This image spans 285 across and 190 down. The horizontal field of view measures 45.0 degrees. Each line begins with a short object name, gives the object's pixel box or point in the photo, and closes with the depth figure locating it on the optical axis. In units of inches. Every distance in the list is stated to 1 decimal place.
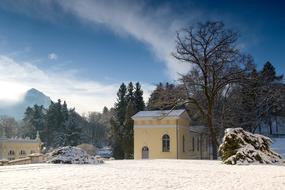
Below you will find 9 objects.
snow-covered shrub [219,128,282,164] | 810.3
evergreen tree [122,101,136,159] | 2167.3
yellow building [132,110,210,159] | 1523.1
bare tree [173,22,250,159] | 1157.1
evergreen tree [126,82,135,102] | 2413.9
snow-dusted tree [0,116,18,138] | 3613.9
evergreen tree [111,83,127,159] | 2218.3
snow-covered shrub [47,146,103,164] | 848.9
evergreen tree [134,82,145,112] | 2385.6
